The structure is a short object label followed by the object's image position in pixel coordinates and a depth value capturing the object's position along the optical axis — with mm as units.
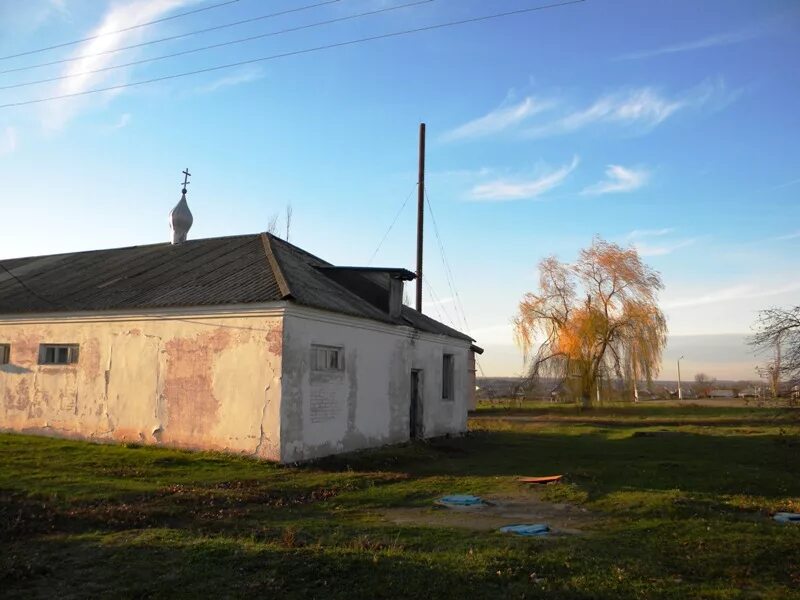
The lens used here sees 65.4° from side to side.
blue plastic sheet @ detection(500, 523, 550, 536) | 8002
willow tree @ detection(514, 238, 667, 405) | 36625
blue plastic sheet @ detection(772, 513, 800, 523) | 9036
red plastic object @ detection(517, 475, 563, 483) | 12336
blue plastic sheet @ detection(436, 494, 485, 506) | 10250
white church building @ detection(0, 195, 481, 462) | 14172
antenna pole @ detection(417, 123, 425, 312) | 25902
